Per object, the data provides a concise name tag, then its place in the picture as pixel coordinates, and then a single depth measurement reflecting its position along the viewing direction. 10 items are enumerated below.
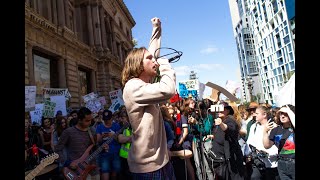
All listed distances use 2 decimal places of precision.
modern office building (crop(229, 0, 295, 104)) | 68.19
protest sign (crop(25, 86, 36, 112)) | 9.23
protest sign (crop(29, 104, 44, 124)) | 10.10
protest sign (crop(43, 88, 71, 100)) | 13.06
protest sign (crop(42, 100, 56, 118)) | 10.60
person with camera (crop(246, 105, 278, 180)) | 4.80
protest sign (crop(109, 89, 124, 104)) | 15.33
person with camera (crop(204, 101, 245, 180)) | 4.76
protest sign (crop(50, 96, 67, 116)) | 11.38
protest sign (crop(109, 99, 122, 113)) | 14.36
